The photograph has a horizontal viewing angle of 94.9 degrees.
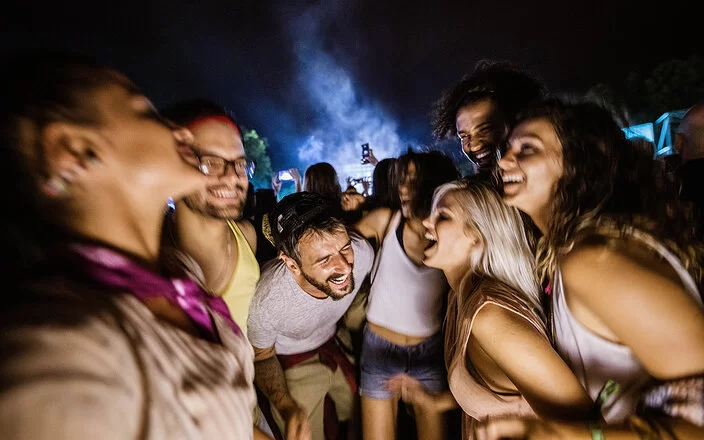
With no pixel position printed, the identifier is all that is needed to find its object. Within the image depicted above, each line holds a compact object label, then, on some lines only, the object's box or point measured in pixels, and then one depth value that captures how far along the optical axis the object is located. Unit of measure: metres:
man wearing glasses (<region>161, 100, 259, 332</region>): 2.18
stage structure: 10.49
